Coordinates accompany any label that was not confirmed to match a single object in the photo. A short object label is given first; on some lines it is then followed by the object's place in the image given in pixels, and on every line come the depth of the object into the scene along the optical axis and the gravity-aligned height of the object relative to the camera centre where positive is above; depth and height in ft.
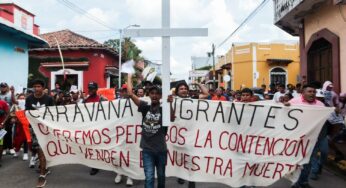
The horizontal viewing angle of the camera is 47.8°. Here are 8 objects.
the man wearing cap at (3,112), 25.72 -1.02
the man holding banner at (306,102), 18.79 -0.28
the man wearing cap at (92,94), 24.02 +0.15
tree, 120.04 +18.77
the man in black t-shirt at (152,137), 15.48 -1.63
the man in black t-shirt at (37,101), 21.66 -0.26
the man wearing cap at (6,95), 30.96 +0.12
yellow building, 102.32 +8.93
